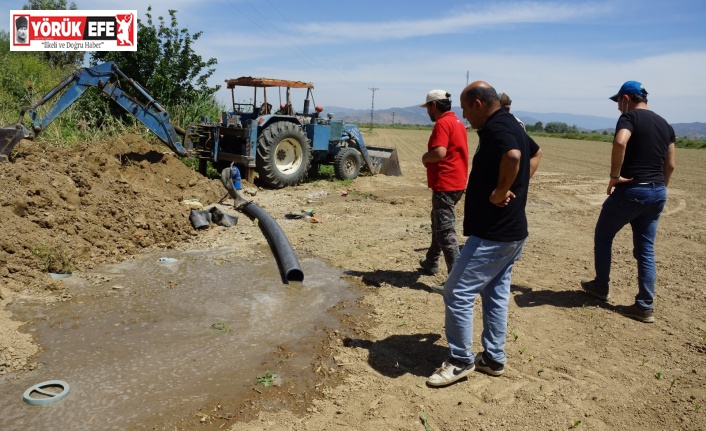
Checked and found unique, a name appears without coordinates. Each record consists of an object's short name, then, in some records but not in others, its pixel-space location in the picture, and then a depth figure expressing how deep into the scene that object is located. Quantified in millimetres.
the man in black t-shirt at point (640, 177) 4461
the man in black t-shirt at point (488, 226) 3275
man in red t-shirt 4820
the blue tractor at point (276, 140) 10609
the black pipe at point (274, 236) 5613
